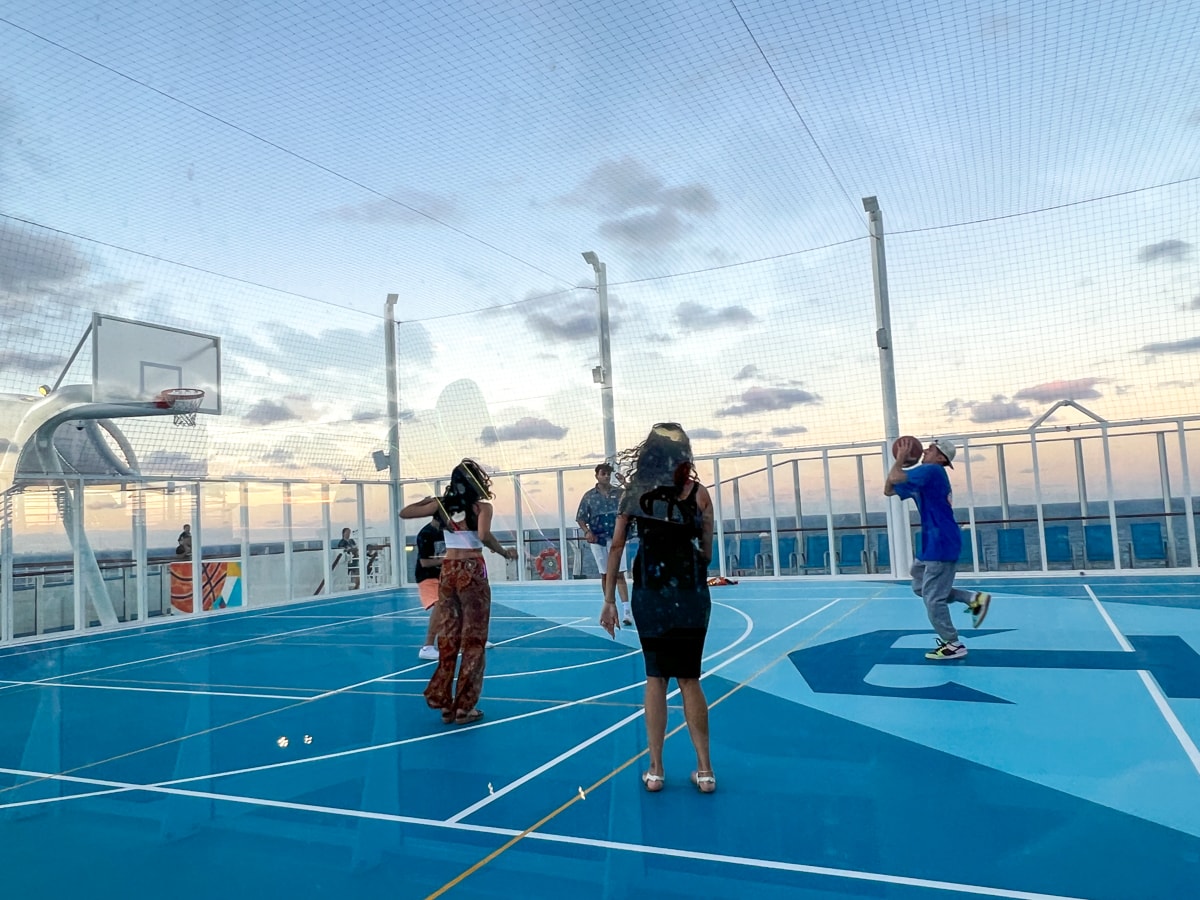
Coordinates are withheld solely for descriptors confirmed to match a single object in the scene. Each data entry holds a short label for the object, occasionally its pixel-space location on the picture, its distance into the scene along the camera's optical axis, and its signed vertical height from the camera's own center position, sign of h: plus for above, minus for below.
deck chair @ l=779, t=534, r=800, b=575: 17.41 -0.89
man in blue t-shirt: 6.00 -0.24
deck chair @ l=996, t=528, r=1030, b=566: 15.53 -0.85
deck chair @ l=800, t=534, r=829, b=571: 17.71 -0.82
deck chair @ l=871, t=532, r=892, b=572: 17.61 -0.97
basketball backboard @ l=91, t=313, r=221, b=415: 11.84 +2.87
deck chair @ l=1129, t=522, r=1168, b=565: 14.36 -0.87
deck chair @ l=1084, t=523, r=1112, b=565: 14.91 -0.88
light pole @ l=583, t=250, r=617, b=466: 13.89 +2.36
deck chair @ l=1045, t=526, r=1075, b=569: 14.86 -0.93
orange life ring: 15.26 -0.70
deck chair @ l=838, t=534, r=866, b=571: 18.00 -0.90
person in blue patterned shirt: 8.18 +0.11
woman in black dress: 3.34 -0.21
